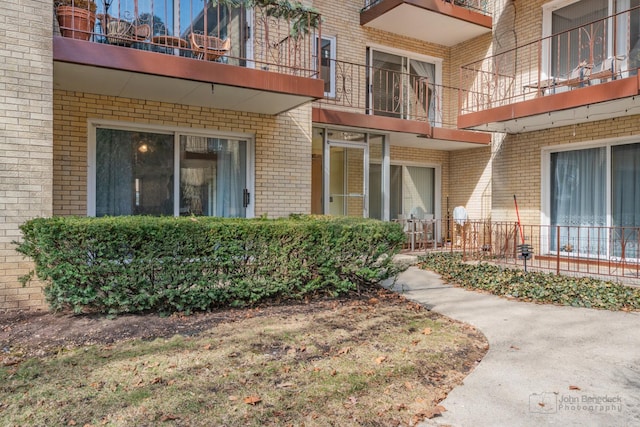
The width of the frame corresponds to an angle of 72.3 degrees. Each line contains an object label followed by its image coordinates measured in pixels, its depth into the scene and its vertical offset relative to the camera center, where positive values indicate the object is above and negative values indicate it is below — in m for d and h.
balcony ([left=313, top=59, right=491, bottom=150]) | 10.35 +2.94
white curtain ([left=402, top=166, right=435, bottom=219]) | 13.33 +0.60
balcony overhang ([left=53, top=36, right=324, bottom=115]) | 5.87 +1.93
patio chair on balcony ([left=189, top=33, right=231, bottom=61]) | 7.09 +2.91
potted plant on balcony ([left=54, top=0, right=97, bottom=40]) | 6.14 +2.73
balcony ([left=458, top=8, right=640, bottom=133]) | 8.16 +3.04
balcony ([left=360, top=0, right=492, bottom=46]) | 10.88 +5.02
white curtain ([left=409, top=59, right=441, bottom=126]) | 12.91 +3.74
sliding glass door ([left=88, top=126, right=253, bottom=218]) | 7.50 +0.65
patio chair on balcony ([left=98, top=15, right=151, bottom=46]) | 6.85 +2.88
